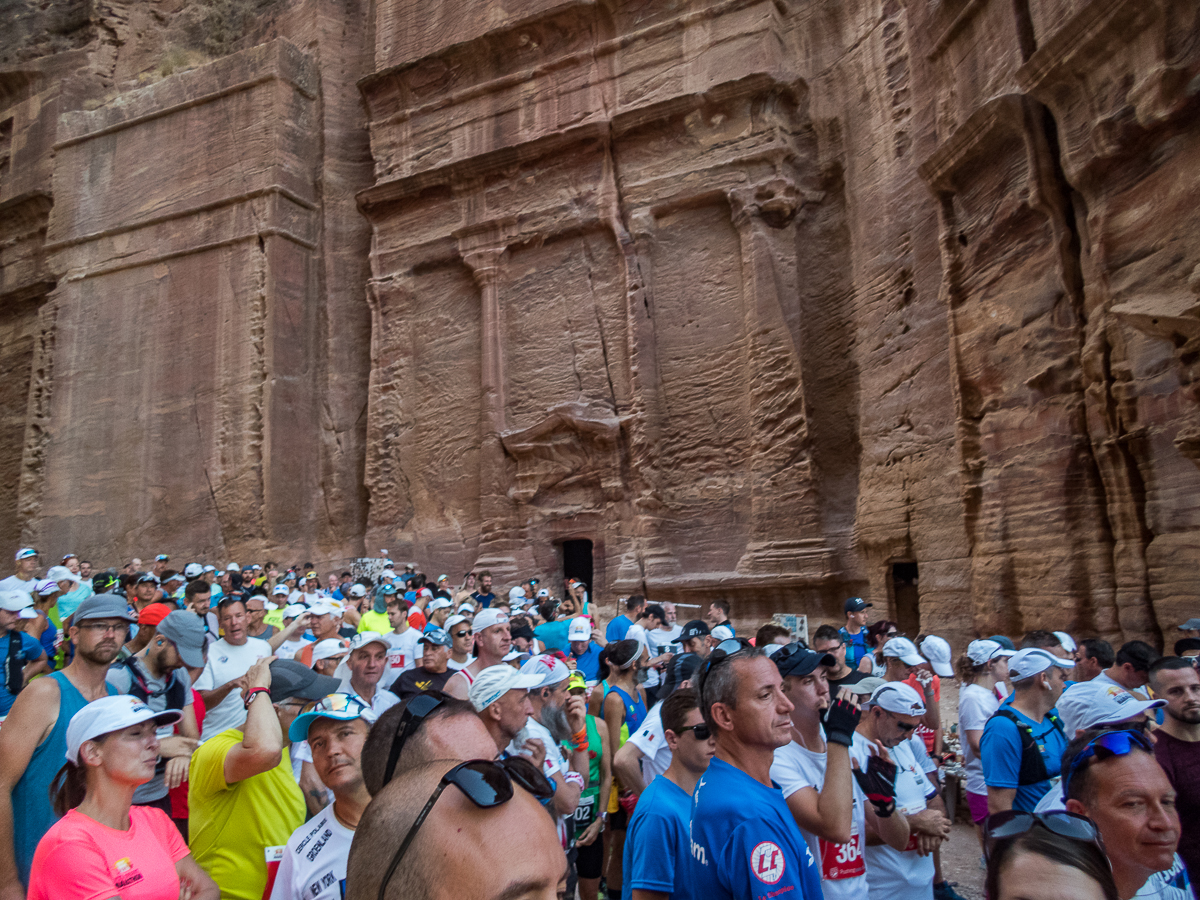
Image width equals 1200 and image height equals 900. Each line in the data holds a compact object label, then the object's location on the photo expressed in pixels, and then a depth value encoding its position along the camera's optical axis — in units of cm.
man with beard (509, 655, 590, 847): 387
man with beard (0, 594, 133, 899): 322
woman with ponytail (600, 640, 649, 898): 512
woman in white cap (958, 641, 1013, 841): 521
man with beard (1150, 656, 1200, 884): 356
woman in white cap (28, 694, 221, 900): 249
